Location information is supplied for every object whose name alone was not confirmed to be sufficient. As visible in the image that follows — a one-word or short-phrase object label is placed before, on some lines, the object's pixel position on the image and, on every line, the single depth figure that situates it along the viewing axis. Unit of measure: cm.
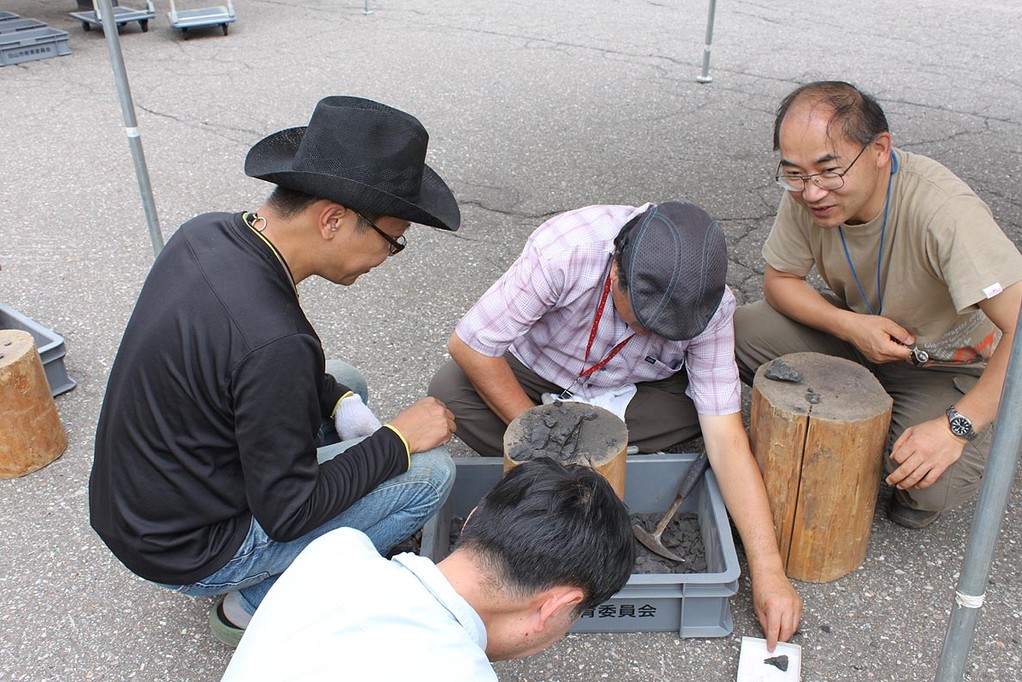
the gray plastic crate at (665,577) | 224
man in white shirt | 128
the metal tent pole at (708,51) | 631
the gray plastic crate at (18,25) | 789
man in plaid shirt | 219
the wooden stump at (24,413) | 279
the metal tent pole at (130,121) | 296
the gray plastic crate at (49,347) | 319
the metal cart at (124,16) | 836
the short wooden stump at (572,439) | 223
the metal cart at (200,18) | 816
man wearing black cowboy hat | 180
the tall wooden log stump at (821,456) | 231
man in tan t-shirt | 230
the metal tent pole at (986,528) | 144
